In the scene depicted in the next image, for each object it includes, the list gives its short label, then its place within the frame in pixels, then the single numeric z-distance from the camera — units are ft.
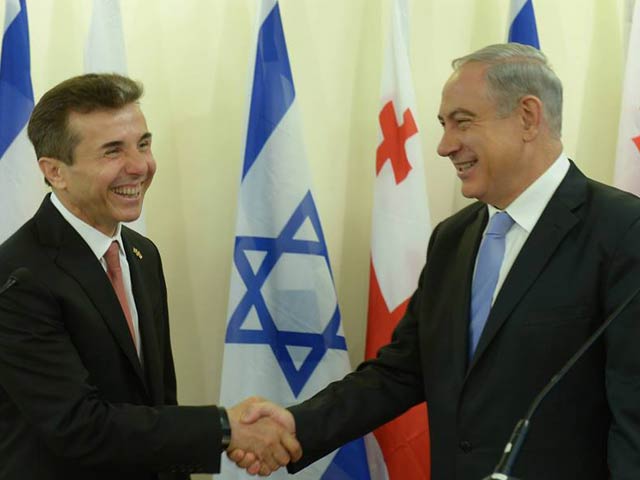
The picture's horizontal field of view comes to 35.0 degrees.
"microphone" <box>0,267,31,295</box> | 7.49
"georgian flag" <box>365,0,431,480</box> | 11.69
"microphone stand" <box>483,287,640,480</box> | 5.09
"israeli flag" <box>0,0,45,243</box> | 10.95
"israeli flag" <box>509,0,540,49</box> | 11.66
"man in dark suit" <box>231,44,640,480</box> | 7.57
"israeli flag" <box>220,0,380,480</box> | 11.52
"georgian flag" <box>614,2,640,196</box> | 11.62
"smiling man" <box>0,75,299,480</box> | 7.73
